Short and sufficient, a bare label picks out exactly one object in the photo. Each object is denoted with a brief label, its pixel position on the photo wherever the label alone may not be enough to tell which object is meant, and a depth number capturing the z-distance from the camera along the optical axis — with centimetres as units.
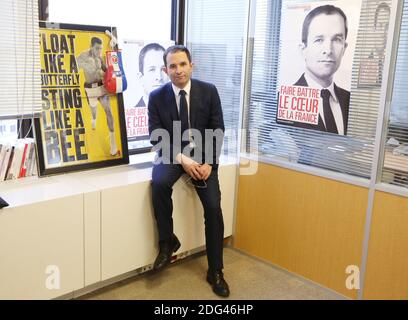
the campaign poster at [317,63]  245
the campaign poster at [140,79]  311
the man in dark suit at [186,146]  264
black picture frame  250
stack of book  235
